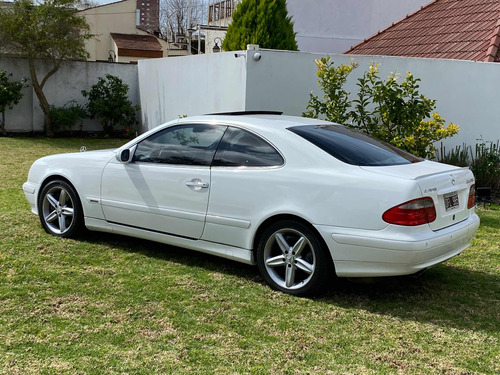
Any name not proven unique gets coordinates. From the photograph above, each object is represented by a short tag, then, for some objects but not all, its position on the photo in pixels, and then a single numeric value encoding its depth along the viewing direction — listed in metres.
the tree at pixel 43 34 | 15.77
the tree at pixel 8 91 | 16.11
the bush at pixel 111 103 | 17.31
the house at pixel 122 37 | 37.62
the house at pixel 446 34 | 12.09
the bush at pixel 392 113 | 7.88
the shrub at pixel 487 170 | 9.52
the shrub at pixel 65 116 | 17.08
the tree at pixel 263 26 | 12.13
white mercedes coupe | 4.24
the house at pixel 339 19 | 18.45
